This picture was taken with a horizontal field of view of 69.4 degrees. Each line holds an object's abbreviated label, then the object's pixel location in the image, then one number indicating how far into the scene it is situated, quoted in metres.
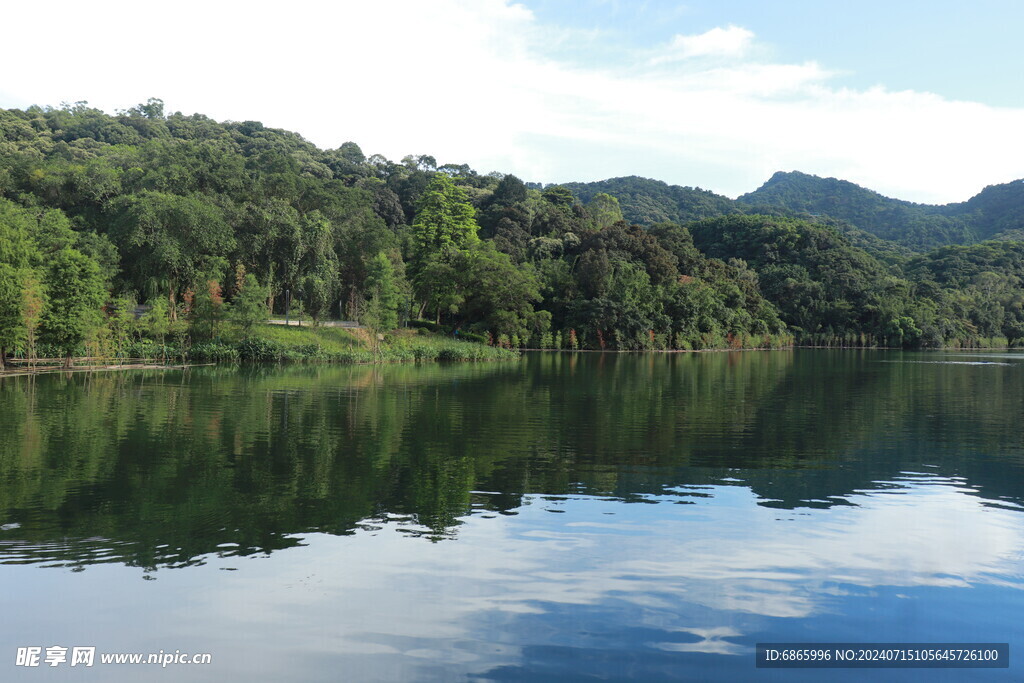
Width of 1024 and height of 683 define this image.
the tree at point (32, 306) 35.69
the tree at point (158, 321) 46.12
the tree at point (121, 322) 44.03
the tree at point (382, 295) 56.66
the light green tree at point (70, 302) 38.69
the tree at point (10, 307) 34.75
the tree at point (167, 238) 52.59
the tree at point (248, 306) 49.72
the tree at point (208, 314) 49.62
